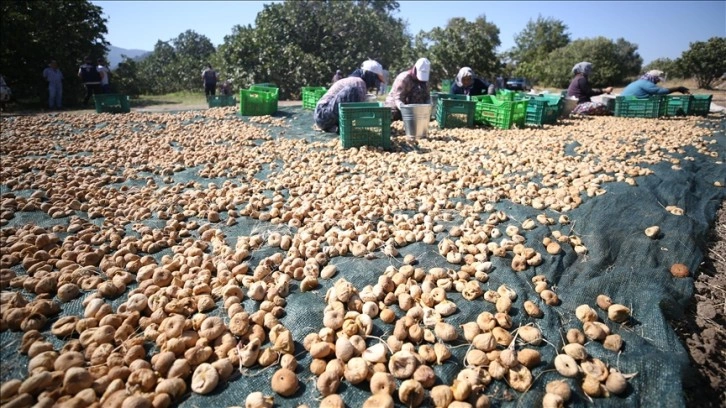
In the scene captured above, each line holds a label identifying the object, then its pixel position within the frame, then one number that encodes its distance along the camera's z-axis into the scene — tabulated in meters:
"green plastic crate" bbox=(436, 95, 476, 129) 6.15
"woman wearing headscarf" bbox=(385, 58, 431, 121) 5.74
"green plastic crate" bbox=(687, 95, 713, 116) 7.75
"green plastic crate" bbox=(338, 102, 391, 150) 4.39
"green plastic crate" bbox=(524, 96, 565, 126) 6.66
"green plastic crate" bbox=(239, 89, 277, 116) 7.38
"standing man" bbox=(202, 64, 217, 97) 11.75
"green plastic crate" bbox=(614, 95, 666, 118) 7.57
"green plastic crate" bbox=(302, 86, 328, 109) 7.93
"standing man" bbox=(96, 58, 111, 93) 9.45
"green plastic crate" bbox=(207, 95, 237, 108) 9.58
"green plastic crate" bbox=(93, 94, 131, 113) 8.17
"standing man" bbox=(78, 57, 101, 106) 9.31
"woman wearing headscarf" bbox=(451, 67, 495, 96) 7.34
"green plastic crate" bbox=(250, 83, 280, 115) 7.64
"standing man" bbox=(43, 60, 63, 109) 9.52
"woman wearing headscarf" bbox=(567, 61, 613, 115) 8.26
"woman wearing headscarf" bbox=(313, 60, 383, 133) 5.10
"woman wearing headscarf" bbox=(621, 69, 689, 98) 7.59
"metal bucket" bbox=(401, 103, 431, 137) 5.06
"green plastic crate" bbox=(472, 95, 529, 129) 6.07
